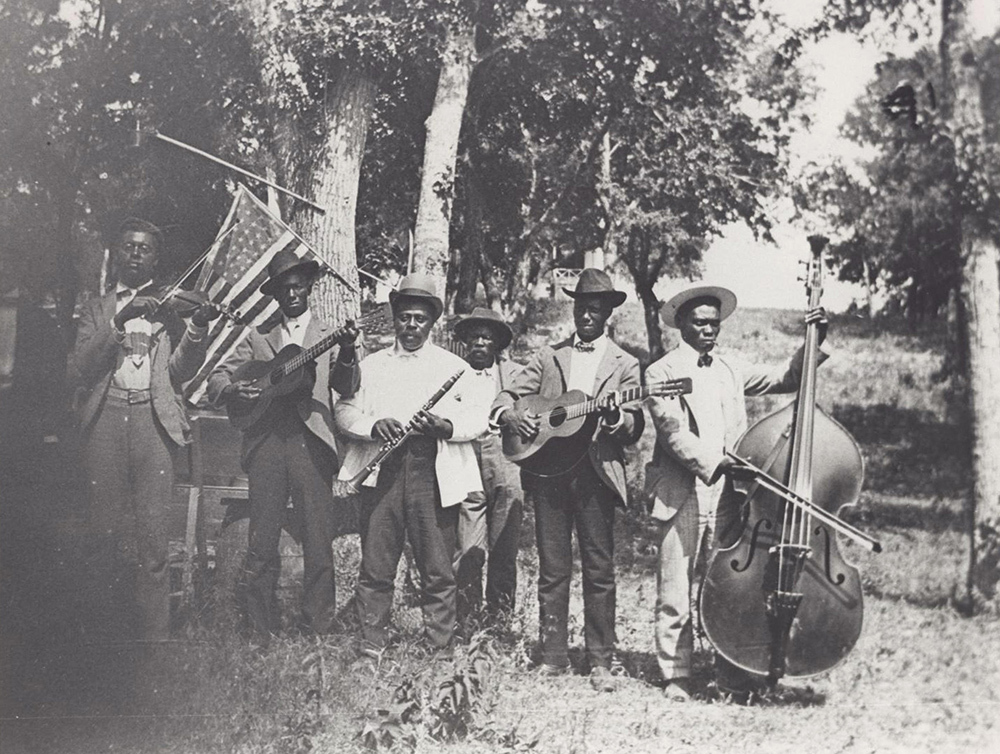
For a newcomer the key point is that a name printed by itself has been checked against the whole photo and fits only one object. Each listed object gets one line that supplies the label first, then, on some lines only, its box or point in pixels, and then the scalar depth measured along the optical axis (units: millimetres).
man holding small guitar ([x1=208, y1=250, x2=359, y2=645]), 5277
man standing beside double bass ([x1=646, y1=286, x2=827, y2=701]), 4895
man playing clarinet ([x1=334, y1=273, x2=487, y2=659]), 5094
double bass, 4535
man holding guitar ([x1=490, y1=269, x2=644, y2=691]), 4977
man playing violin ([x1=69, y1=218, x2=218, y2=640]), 5426
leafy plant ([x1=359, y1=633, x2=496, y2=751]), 4859
